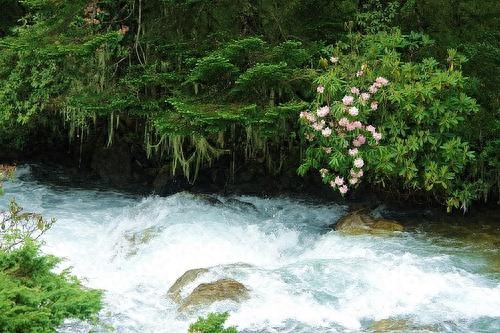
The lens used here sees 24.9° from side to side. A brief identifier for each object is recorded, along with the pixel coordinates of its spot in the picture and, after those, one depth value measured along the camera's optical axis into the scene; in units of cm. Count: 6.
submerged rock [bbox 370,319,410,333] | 881
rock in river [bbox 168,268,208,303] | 1024
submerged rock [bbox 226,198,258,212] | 1590
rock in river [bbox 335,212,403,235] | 1335
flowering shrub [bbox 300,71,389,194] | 1294
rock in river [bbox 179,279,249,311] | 962
